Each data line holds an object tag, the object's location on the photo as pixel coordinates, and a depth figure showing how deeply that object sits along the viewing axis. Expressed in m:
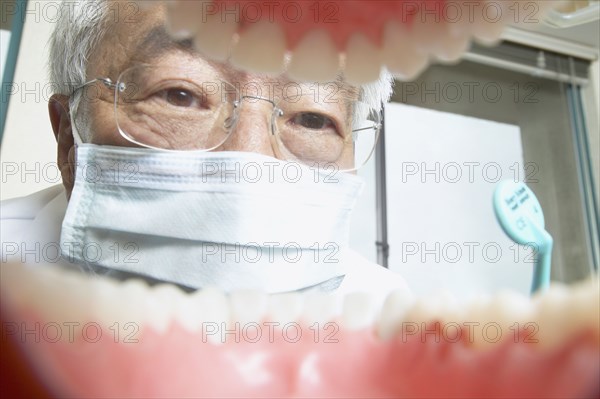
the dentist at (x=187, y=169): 0.37
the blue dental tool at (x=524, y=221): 0.22
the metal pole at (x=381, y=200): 0.43
